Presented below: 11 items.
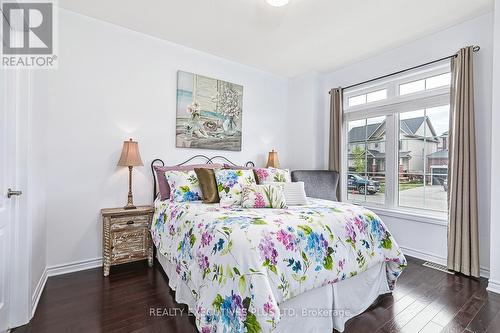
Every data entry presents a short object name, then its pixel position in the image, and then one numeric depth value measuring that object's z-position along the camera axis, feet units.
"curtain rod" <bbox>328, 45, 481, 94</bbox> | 8.56
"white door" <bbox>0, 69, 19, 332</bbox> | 5.11
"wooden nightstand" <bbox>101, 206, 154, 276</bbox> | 8.14
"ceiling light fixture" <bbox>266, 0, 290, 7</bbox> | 7.47
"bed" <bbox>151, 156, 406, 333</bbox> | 4.38
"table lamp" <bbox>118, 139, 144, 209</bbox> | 8.69
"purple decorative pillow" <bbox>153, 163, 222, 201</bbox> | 9.14
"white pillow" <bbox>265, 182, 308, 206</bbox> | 8.14
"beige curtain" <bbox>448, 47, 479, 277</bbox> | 8.30
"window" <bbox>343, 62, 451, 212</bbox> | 9.95
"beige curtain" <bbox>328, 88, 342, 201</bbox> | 12.94
